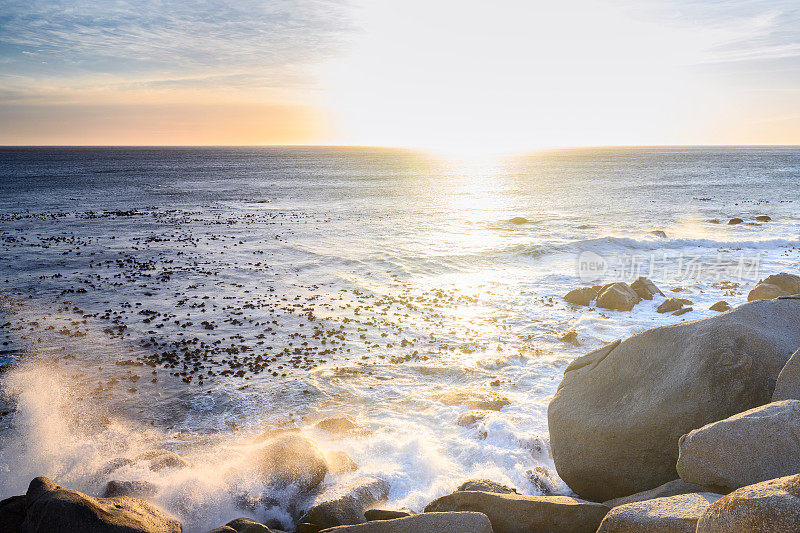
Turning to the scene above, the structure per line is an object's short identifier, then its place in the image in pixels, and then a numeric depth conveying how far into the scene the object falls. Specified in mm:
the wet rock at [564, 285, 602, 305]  24266
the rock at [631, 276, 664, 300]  24422
